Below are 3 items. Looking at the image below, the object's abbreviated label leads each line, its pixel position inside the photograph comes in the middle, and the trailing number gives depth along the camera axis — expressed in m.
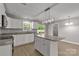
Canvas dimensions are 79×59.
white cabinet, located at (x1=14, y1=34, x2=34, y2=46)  2.79
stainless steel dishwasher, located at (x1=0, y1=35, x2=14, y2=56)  0.67
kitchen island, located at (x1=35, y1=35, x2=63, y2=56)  1.52
